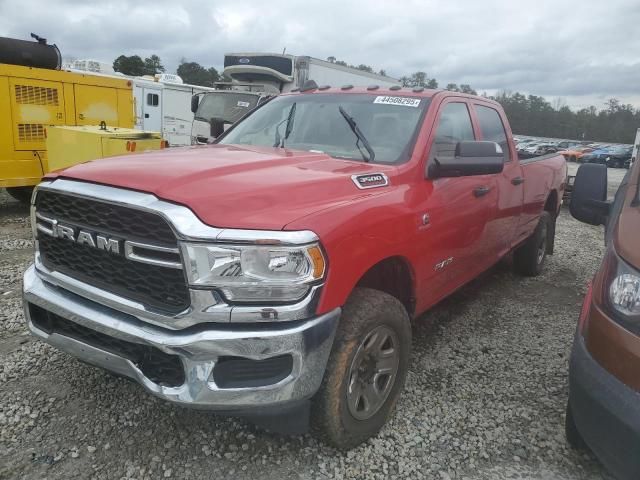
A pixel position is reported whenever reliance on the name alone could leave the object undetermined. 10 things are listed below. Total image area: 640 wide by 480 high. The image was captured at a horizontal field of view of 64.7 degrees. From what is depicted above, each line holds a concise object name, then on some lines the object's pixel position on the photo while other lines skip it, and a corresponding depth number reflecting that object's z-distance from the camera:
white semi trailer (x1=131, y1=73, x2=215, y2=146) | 15.97
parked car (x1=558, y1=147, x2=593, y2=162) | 36.19
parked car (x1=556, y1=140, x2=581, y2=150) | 43.71
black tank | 7.75
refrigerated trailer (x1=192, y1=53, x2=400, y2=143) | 11.82
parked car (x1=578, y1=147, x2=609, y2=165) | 35.16
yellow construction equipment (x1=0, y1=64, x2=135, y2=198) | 7.73
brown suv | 1.83
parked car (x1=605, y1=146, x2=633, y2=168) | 35.69
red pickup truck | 2.01
